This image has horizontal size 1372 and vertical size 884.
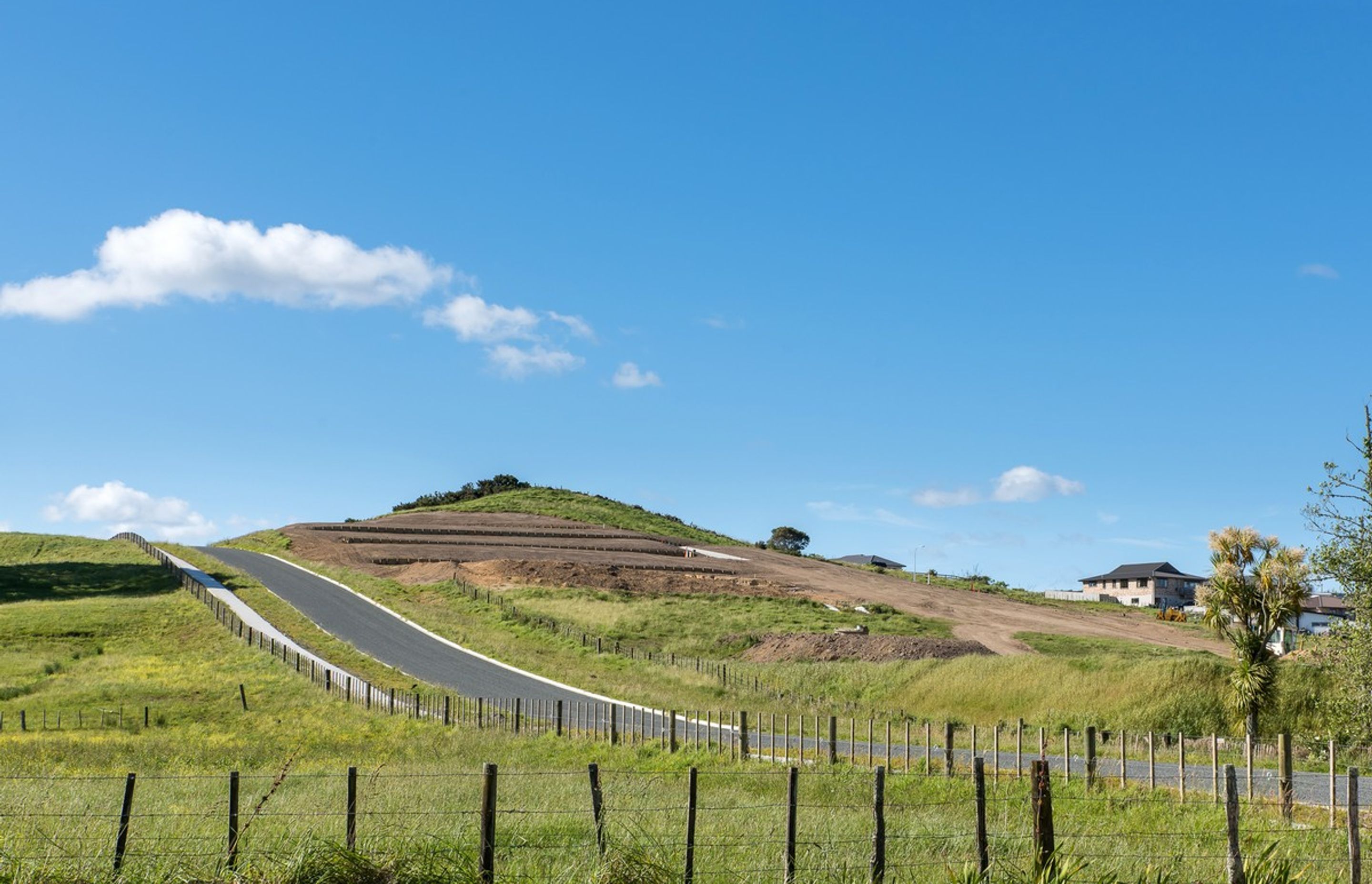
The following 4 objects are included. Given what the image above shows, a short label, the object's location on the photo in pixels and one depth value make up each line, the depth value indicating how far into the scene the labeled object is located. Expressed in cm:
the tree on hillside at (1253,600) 3653
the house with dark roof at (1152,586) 13588
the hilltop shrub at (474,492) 17200
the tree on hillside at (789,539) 17525
